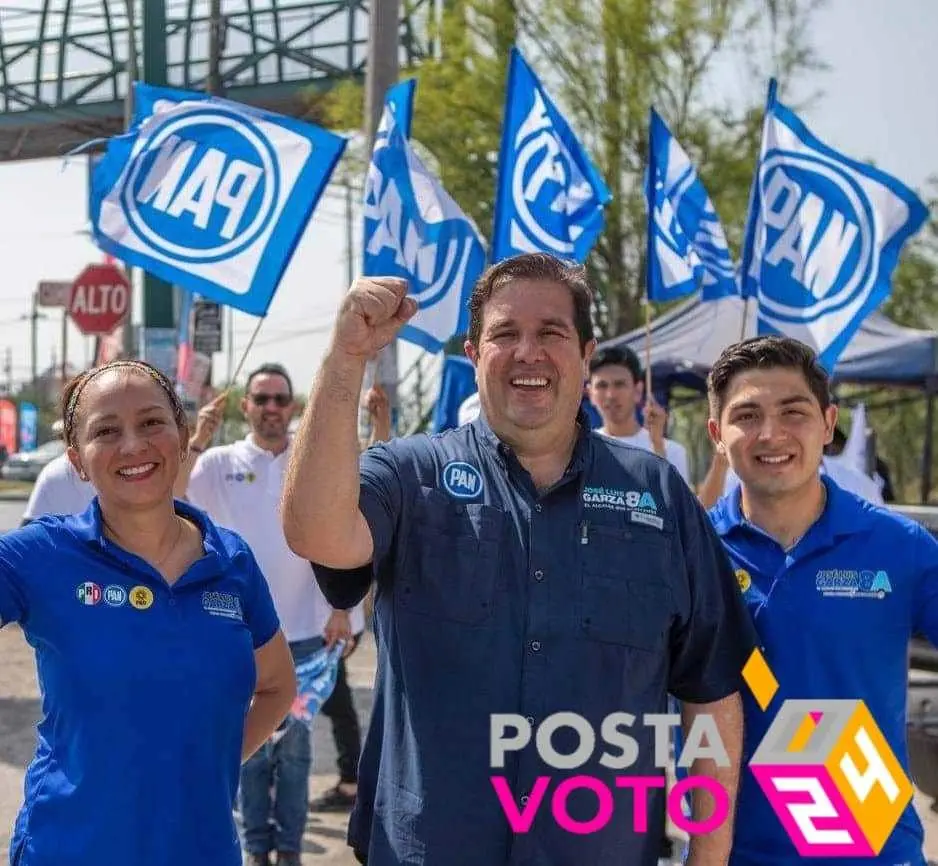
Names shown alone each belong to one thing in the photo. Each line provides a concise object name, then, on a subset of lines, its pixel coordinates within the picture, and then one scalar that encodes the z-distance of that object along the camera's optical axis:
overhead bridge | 23.09
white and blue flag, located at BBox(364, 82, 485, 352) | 6.97
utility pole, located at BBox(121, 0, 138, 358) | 19.55
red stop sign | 14.98
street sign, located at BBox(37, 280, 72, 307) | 23.58
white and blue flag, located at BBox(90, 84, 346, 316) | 6.07
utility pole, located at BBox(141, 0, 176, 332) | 21.95
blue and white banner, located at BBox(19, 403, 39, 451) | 59.50
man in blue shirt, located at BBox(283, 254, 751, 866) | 2.48
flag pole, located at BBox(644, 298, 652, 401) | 6.05
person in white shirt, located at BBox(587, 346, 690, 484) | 6.54
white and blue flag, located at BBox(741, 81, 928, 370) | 6.85
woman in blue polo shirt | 2.78
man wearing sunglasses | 5.18
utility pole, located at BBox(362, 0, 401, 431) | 9.09
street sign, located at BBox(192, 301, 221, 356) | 15.39
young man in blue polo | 2.88
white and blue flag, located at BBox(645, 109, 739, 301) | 7.73
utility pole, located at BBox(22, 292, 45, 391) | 86.44
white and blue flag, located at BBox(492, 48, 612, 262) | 7.38
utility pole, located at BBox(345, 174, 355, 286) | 30.99
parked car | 40.09
